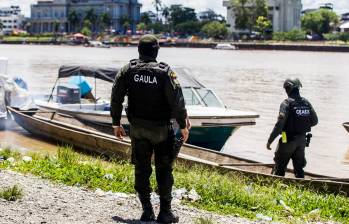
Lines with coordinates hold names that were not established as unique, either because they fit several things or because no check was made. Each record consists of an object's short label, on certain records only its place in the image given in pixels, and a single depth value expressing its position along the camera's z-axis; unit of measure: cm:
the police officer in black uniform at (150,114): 704
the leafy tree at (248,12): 17938
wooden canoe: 1064
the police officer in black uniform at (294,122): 1047
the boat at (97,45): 17359
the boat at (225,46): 15562
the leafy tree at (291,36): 16238
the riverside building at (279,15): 18850
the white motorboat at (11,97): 2217
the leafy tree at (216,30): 19138
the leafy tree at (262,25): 17138
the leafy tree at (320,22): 18488
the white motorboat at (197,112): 1783
